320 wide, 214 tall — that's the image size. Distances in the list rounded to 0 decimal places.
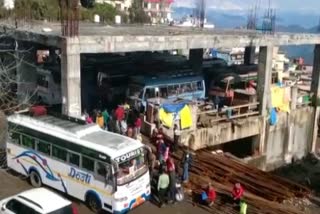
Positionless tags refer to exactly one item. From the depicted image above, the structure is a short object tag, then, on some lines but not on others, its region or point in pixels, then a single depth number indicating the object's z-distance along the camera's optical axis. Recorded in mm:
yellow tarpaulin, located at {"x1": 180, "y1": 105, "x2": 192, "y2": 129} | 25888
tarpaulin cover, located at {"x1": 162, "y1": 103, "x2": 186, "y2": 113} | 25219
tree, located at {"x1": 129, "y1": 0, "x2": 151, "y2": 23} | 80875
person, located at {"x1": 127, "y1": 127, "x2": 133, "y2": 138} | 21859
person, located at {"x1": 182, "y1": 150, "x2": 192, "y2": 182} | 19391
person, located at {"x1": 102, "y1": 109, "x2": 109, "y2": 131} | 23453
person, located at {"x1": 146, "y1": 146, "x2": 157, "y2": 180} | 18466
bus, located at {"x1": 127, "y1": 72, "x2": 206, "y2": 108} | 27562
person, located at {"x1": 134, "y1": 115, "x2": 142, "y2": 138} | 22409
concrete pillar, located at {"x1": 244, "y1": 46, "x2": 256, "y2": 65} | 43500
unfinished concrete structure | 20578
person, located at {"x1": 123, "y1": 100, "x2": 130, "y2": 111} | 25247
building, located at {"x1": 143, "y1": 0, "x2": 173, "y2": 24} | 118038
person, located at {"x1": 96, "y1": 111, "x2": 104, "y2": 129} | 23078
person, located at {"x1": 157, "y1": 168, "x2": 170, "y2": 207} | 17125
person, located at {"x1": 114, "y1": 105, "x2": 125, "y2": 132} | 22594
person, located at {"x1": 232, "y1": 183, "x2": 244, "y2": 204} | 17594
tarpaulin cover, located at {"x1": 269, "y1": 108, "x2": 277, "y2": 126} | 32375
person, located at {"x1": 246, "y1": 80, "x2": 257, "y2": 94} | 31953
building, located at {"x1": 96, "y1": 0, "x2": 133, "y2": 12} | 103331
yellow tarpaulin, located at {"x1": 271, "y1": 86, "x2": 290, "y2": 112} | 32688
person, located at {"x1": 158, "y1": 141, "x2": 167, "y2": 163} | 19953
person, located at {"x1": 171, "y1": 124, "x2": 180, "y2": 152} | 23328
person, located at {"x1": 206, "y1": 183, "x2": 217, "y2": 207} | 17781
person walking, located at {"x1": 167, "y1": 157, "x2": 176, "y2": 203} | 17266
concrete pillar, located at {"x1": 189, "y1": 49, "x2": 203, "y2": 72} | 34938
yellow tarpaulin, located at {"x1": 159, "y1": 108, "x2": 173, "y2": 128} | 24959
